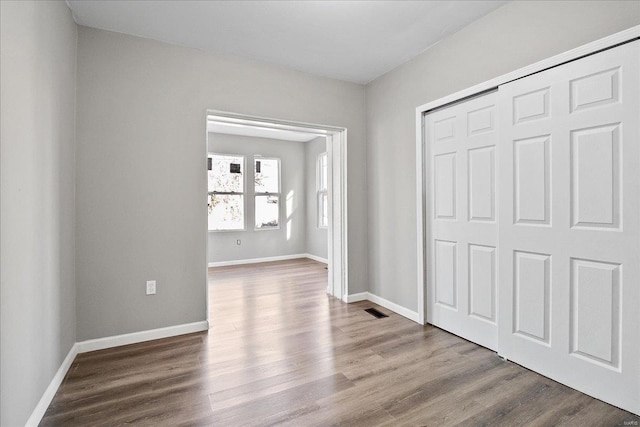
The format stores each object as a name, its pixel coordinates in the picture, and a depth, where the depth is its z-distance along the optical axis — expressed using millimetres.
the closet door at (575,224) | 1726
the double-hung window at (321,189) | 6789
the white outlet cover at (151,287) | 2760
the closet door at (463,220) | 2498
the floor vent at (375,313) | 3288
